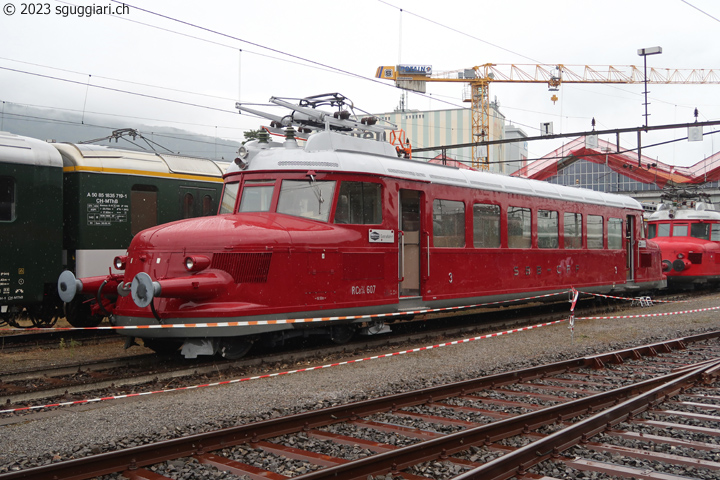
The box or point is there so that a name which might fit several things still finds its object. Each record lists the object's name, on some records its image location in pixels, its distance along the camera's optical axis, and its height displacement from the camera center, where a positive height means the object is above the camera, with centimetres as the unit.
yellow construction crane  6110 +1619
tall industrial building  7606 +1487
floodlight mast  2342 +720
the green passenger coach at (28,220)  1117 +49
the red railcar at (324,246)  900 +5
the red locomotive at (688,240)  2322 +38
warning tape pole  1142 -151
